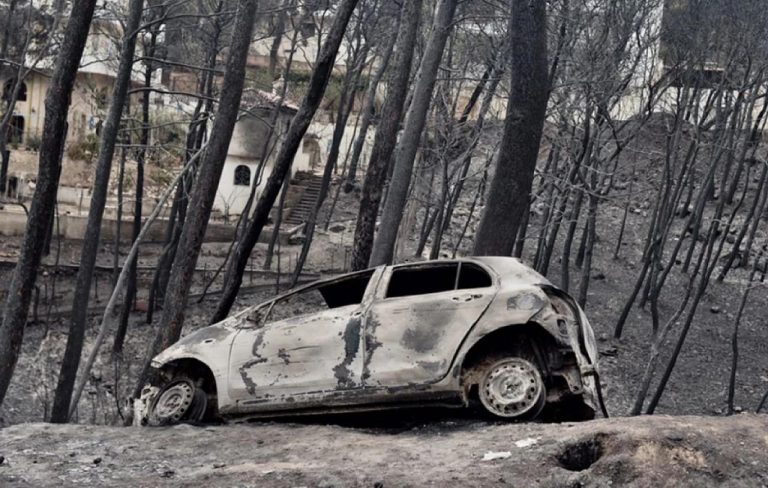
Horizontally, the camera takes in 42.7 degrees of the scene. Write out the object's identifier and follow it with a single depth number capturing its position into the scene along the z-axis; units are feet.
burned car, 27.96
